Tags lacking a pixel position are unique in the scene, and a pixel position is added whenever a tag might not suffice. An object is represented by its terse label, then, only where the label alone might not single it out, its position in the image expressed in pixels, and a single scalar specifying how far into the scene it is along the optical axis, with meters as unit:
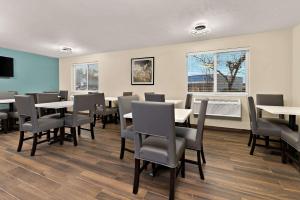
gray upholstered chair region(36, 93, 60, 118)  3.40
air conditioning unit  3.72
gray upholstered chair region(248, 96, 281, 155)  2.36
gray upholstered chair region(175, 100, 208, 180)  1.81
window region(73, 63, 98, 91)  6.00
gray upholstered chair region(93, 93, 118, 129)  3.81
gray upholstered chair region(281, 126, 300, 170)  1.91
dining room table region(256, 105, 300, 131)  2.16
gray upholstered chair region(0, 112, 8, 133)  3.53
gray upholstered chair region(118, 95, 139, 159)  2.30
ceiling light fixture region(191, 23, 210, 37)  3.11
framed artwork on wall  4.84
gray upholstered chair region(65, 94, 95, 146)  2.91
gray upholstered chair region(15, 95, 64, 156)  2.47
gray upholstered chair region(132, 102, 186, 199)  1.36
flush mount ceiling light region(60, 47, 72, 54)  4.91
